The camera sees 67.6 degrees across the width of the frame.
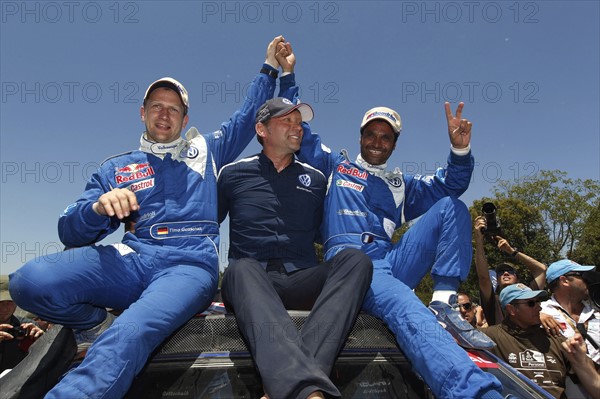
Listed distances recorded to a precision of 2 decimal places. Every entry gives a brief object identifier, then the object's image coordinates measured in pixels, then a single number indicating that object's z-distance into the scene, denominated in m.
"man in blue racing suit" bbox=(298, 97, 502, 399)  1.87
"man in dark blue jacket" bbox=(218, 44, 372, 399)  1.71
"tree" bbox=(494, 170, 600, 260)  29.16
